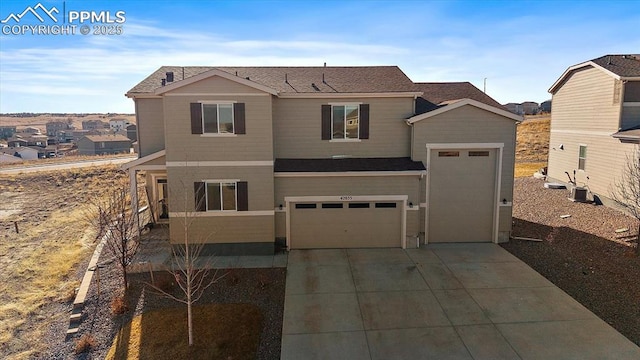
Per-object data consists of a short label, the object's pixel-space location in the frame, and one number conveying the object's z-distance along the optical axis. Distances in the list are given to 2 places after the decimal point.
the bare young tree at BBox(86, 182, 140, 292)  11.68
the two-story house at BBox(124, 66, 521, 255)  14.35
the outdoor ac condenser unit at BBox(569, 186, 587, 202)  21.34
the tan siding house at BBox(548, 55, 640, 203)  19.22
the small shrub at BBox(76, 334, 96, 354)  9.36
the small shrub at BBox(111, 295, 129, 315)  10.86
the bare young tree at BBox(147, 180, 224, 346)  11.80
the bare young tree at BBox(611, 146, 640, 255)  16.71
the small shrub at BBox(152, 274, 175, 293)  12.10
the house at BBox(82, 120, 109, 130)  149.34
